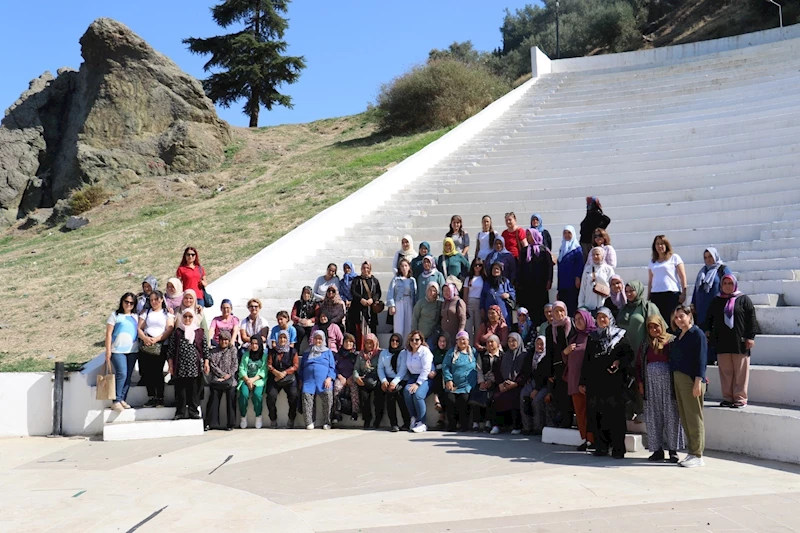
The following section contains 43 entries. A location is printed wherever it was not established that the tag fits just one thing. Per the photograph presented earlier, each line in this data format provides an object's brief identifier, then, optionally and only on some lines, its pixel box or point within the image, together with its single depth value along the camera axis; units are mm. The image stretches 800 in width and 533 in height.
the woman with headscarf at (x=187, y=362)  8930
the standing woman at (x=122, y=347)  8867
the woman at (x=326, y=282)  10000
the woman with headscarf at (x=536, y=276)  9461
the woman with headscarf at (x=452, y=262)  9938
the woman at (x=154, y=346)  9109
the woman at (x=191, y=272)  9969
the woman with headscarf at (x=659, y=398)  6938
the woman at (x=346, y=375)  9176
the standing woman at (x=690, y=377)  6703
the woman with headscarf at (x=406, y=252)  10094
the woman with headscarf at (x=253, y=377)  9156
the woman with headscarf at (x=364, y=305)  9758
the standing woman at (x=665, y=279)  8133
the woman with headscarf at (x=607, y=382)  7164
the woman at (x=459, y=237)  10438
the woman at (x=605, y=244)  8812
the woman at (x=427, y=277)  9594
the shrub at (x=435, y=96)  25547
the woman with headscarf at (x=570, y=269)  9195
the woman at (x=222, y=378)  9094
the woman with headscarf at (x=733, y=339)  7094
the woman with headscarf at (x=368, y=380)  9078
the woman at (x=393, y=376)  8922
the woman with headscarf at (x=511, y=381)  8477
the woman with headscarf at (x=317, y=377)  9117
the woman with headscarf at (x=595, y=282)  8336
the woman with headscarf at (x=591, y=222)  9750
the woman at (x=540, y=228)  9844
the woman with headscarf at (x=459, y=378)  8727
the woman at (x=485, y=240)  10078
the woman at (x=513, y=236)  9797
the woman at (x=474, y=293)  9352
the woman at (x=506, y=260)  9539
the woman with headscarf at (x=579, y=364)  7551
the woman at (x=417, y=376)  8867
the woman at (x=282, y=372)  9180
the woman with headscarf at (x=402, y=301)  9641
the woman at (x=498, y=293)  9125
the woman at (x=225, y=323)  9275
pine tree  33688
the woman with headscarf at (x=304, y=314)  9562
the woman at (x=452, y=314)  9109
